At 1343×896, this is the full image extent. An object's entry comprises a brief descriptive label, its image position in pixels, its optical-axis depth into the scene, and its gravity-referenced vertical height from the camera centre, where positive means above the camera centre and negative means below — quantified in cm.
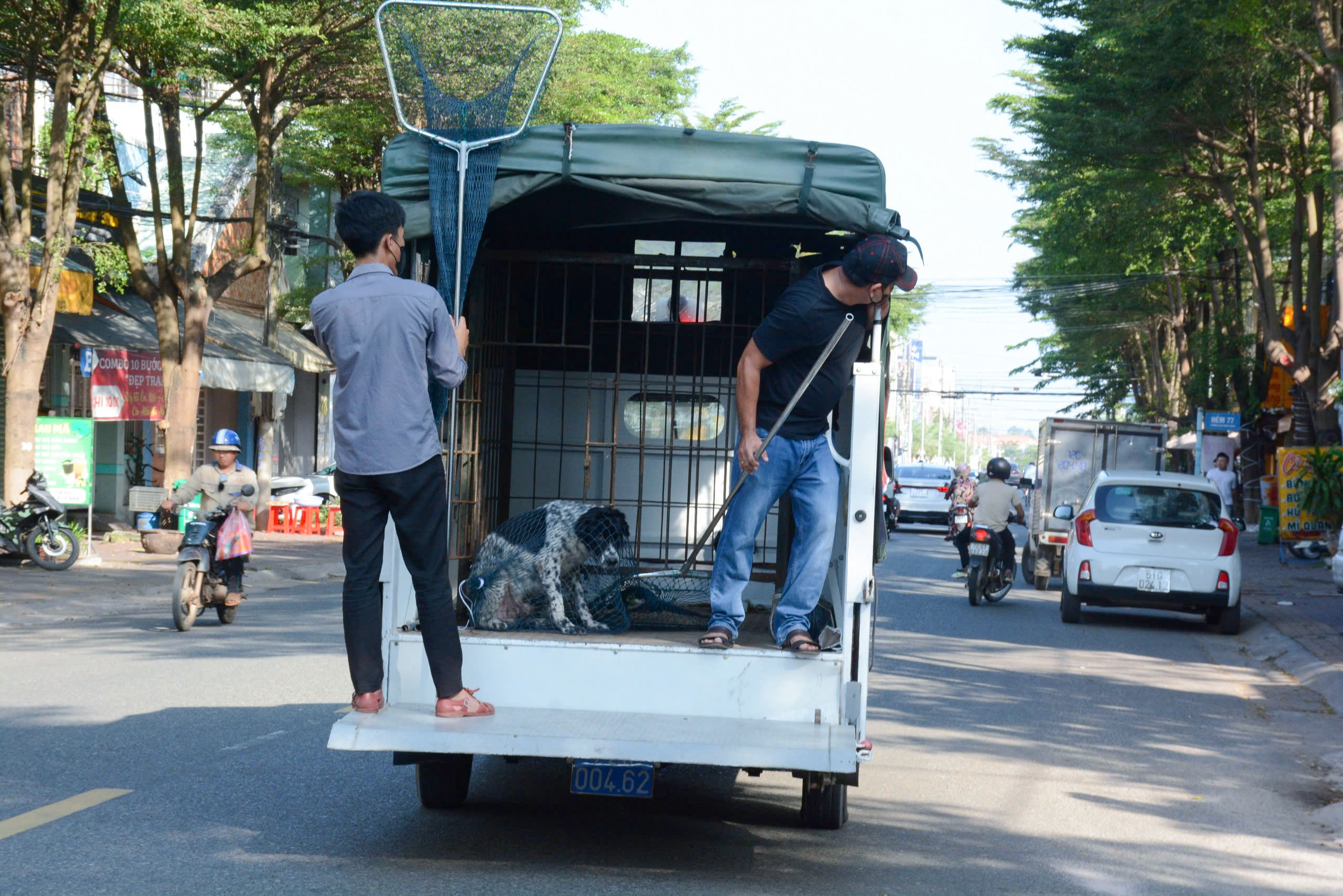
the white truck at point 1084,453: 2434 +46
